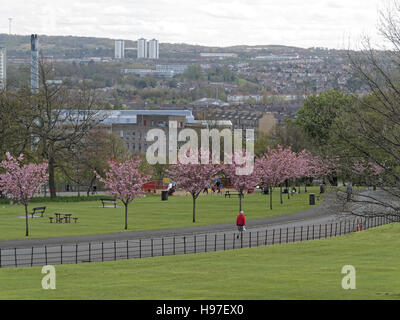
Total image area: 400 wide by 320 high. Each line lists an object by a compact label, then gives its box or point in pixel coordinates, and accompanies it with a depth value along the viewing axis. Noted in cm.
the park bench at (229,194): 9483
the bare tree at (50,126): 8938
